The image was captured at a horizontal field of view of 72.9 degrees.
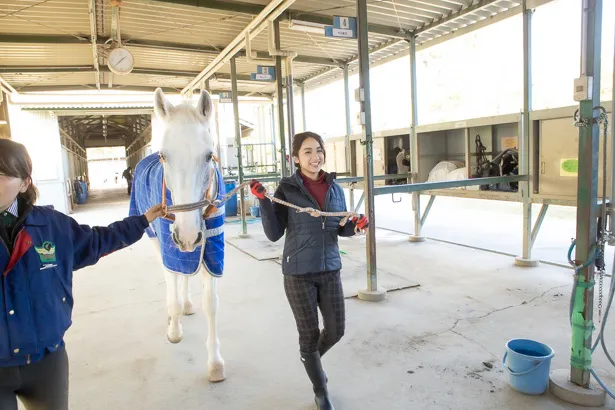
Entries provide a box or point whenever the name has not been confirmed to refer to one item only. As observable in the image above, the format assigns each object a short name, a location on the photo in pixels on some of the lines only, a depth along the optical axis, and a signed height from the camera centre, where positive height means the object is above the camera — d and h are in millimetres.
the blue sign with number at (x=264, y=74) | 6516 +1486
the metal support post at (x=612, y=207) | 2062 -271
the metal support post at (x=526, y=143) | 4492 +149
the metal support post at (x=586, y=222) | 2006 -339
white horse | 1941 -121
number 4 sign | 4316 +1432
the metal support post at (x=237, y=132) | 6945 +675
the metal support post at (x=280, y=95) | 5277 +966
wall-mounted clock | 5570 +1553
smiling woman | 1910 -382
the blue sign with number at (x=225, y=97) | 9258 +1632
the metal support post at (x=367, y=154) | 3521 +82
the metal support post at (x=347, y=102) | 8056 +1231
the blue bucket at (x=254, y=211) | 9438 -948
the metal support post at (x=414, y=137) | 6164 +369
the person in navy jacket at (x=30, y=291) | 1126 -313
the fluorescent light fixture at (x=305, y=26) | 5129 +1746
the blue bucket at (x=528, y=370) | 2107 -1091
